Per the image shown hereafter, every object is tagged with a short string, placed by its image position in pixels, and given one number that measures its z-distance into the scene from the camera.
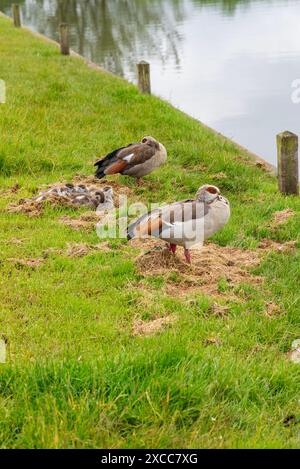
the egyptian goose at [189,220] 13.31
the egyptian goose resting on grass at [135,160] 19.45
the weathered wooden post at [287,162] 19.09
